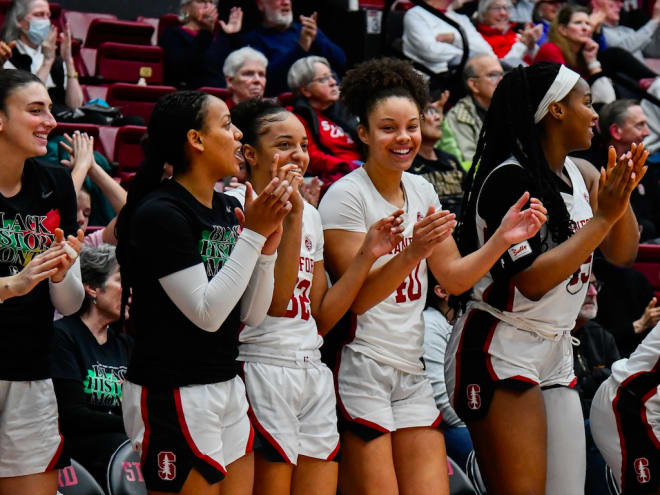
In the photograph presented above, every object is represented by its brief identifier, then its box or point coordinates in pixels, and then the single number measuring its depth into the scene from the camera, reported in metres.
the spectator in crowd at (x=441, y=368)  8.54
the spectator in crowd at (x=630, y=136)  12.80
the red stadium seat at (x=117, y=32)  15.31
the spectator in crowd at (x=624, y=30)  17.97
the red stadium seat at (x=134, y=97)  13.20
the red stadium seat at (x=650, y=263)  11.99
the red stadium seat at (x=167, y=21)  15.82
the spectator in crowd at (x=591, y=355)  9.23
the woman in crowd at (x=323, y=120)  11.46
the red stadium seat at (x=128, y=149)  11.51
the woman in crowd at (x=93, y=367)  7.22
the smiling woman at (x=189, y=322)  5.30
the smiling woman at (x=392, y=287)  6.24
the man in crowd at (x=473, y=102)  13.12
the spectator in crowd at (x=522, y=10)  18.54
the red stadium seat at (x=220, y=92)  13.50
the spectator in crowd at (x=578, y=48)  15.35
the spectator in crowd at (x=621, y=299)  10.92
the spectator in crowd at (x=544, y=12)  17.89
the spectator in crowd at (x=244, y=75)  12.70
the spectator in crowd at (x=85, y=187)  8.40
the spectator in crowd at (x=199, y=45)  14.46
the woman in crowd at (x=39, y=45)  12.35
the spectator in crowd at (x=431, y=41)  15.10
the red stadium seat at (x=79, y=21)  15.99
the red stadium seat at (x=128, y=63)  14.54
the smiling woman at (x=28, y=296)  5.81
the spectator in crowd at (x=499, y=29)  16.28
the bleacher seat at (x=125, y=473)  6.92
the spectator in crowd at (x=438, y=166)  11.31
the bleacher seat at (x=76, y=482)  6.76
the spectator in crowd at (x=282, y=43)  14.34
